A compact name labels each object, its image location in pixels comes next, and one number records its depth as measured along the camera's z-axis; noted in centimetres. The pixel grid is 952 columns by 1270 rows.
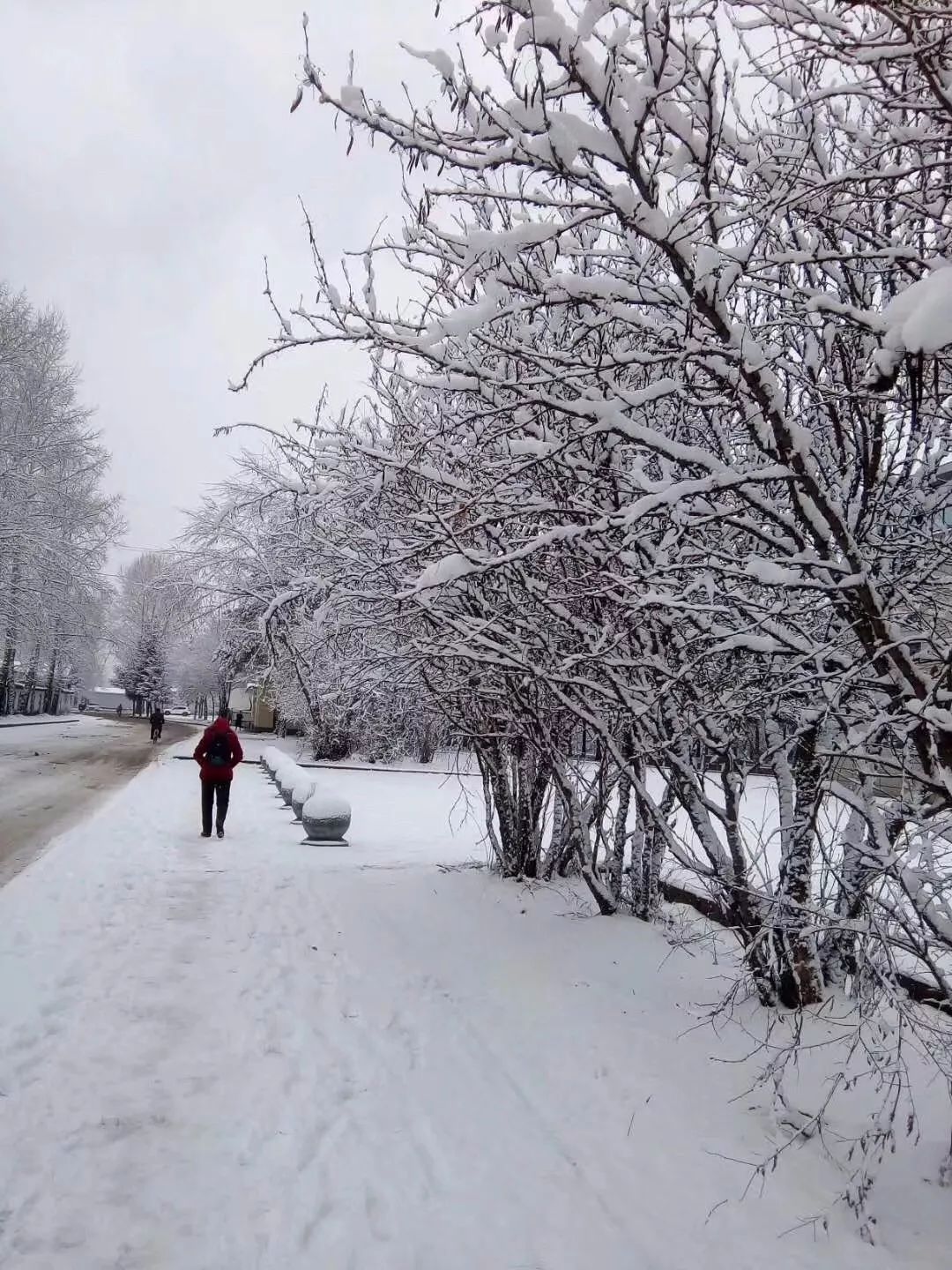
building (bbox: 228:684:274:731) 4937
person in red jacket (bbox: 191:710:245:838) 1096
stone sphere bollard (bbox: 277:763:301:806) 1417
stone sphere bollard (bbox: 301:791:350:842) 1106
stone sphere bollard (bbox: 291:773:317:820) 1243
